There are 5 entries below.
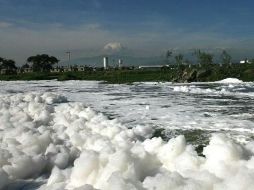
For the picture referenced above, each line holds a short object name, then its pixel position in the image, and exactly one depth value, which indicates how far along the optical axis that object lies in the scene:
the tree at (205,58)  35.41
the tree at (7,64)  56.21
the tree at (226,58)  35.57
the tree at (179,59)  37.94
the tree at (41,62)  59.51
